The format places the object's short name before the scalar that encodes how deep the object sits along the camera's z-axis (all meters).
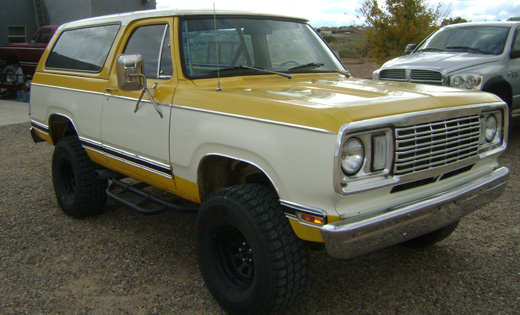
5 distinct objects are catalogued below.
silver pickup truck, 6.96
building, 16.02
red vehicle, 13.95
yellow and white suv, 2.50
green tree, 13.16
